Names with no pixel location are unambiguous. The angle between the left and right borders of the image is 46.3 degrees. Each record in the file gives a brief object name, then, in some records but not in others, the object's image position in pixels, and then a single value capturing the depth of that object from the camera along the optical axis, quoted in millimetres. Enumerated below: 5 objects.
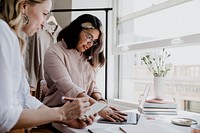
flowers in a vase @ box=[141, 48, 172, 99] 1676
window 1718
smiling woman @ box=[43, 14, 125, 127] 1433
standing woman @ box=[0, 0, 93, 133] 693
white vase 1670
